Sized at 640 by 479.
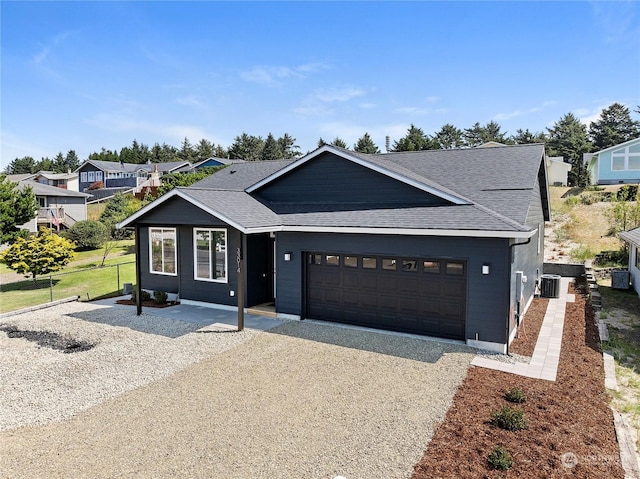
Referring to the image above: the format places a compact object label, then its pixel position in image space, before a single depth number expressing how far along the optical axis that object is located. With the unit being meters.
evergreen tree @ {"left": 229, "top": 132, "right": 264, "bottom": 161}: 70.75
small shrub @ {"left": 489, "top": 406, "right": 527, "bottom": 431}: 5.48
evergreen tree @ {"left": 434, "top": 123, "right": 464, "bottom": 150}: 61.22
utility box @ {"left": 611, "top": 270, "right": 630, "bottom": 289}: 15.16
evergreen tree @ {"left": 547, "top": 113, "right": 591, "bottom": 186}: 48.78
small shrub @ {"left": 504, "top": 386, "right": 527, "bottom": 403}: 6.37
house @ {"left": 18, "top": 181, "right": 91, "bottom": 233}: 34.38
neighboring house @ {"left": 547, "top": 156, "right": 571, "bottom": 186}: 41.38
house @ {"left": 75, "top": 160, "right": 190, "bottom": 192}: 58.50
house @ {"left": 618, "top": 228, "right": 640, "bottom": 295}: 13.89
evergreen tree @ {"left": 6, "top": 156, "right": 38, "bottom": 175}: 87.75
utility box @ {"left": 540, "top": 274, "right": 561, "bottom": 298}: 14.30
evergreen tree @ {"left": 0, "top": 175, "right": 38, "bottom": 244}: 24.23
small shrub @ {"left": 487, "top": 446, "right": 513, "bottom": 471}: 4.61
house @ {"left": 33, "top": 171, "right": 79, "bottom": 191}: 61.79
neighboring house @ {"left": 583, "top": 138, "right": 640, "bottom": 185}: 35.00
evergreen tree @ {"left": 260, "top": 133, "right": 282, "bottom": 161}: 69.12
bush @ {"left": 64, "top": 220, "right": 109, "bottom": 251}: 28.98
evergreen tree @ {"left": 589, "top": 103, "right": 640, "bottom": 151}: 54.03
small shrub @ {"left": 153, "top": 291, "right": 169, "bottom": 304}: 13.33
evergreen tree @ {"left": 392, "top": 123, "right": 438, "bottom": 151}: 50.87
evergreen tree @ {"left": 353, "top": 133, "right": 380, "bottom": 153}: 57.69
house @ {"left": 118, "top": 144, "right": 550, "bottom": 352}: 9.12
